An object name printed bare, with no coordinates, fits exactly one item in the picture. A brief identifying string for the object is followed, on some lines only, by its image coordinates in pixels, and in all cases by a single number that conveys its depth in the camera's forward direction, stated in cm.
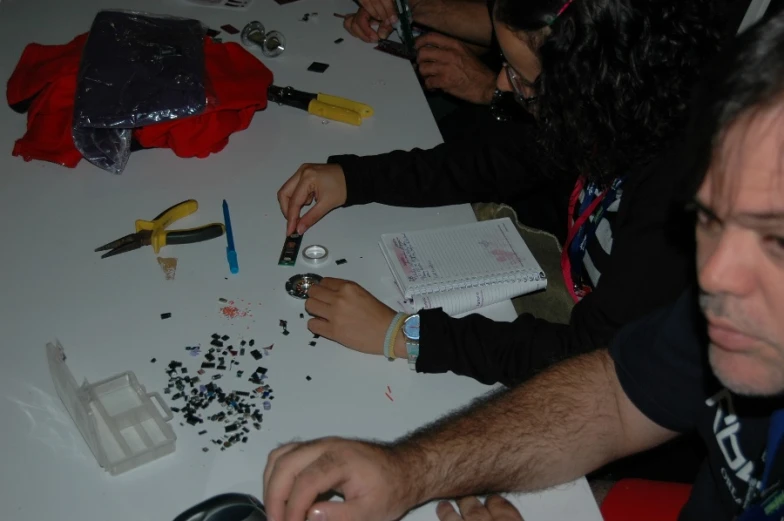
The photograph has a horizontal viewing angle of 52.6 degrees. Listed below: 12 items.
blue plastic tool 130
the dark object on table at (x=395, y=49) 188
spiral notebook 128
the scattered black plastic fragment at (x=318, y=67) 178
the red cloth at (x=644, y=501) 127
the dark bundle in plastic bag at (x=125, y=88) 145
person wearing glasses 118
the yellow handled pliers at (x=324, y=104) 164
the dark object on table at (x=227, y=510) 92
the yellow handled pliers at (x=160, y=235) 132
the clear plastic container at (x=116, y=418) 102
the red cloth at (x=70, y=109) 148
